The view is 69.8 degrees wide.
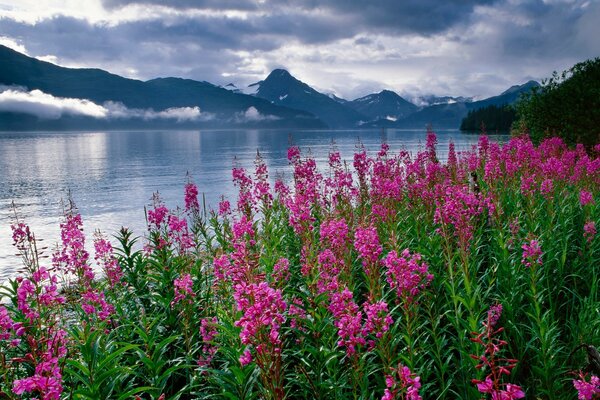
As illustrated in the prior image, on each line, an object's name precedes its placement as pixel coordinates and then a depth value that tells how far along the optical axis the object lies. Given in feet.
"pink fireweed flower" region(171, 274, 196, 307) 18.27
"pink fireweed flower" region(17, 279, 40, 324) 14.37
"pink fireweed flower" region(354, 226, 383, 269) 16.28
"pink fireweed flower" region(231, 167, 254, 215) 33.60
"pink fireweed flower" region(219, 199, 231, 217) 34.30
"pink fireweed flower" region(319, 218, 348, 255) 20.51
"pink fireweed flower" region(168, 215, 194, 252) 26.64
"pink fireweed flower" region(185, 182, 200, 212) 32.35
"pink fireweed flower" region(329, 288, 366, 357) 11.53
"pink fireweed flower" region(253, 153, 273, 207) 36.31
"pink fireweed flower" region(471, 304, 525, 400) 7.52
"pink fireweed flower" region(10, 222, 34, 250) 21.60
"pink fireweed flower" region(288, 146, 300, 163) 40.29
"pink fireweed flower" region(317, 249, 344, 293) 17.75
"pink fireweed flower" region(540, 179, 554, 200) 27.96
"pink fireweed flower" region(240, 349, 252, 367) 11.85
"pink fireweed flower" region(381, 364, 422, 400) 8.44
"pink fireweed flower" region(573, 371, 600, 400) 9.52
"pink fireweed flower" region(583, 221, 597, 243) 23.03
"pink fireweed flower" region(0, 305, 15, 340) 12.23
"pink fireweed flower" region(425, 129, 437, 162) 49.52
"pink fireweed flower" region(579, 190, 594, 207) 27.32
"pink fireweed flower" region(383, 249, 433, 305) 14.48
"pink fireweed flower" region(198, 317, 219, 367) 17.13
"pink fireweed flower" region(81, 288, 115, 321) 20.07
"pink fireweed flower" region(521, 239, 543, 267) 17.66
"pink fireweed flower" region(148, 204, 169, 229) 28.09
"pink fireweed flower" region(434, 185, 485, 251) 21.18
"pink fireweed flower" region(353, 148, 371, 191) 40.90
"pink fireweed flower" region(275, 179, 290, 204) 40.96
